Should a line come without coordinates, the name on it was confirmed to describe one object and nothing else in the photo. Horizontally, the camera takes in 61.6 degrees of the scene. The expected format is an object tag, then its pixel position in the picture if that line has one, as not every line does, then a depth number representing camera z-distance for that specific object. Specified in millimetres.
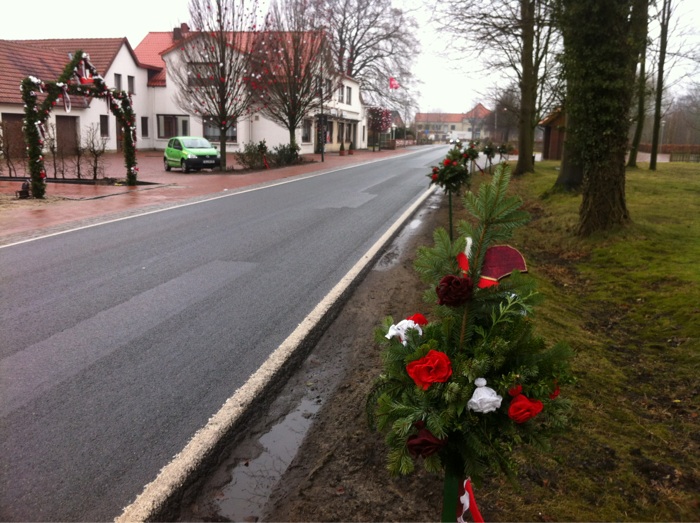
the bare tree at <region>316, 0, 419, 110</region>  56375
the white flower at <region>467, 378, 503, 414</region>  2137
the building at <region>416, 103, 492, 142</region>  137500
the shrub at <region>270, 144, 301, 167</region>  30705
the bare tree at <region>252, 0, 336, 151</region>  29953
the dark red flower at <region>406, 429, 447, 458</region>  2127
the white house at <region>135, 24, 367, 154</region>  42656
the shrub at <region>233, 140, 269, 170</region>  27859
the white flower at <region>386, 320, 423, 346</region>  2514
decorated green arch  15891
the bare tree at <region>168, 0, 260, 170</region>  25031
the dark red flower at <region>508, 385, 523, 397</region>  2172
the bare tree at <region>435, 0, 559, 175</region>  15025
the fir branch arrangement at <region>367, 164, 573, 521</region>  2188
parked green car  25891
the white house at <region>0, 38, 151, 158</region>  31573
